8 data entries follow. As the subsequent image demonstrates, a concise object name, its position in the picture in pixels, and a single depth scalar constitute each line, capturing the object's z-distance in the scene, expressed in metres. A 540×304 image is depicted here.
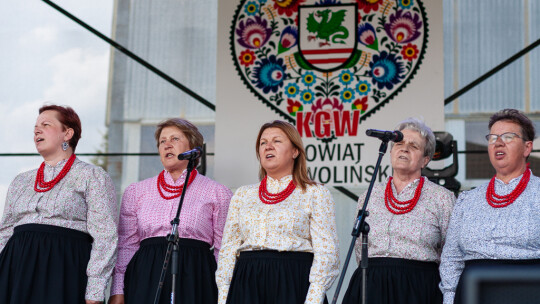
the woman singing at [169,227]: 3.75
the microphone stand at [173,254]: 3.34
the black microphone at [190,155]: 3.54
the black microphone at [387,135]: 3.12
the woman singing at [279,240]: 3.39
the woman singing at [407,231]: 3.44
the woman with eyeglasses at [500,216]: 3.14
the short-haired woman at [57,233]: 3.70
